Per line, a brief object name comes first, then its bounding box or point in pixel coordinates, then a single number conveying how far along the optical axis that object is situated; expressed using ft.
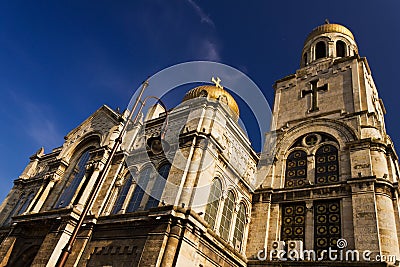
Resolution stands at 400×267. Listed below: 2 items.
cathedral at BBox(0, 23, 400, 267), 50.06
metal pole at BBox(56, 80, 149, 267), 27.63
